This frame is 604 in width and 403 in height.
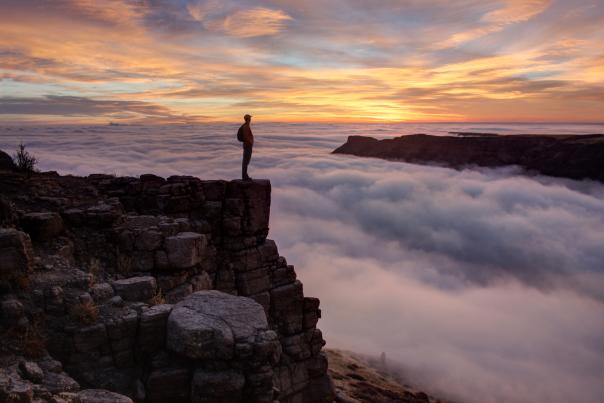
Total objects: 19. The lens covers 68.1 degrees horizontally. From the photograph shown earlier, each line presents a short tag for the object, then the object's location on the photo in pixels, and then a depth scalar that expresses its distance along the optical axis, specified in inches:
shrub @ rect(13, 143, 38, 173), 689.0
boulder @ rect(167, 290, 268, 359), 354.3
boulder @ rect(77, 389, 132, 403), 293.9
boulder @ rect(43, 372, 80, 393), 304.9
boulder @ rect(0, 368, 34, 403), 250.1
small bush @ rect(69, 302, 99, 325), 373.4
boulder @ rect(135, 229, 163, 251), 570.9
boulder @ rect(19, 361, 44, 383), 303.3
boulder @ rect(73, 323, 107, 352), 361.7
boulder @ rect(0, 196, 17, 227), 464.8
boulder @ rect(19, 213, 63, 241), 487.5
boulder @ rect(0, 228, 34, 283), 376.2
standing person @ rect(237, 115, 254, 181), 755.0
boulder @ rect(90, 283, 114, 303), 407.2
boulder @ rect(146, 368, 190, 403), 352.8
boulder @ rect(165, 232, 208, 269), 583.5
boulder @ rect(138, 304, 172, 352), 374.9
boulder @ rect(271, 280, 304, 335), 822.5
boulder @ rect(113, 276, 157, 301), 423.5
